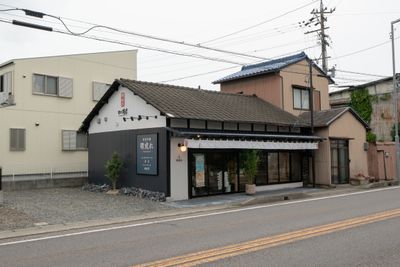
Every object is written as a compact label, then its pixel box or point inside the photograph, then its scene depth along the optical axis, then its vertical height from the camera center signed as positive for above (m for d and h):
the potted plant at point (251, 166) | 19.75 -0.68
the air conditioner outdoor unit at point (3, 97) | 22.39 +3.02
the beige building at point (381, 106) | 36.38 +3.62
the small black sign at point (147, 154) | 18.39 -0.05
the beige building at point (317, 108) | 23.94 +2.61
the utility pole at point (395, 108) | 25.77 +2.47
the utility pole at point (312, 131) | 23.20 +1.01
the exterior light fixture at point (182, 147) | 17.62 +0.21
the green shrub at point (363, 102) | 36.88 +3.99
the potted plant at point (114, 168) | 20.02 -0.67
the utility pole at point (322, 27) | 39.75 +11.23
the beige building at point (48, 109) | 22.77 +2.52
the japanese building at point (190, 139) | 18.05 +0.57
